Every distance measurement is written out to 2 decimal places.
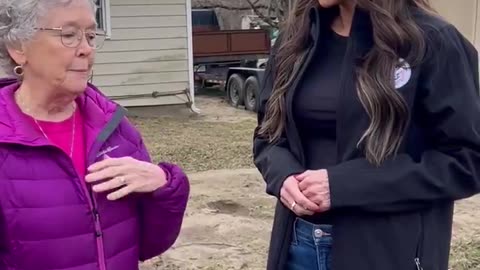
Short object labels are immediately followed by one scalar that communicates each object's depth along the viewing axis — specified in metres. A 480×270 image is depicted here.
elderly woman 2.08
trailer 18.55
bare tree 14.19
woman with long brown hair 2.19
